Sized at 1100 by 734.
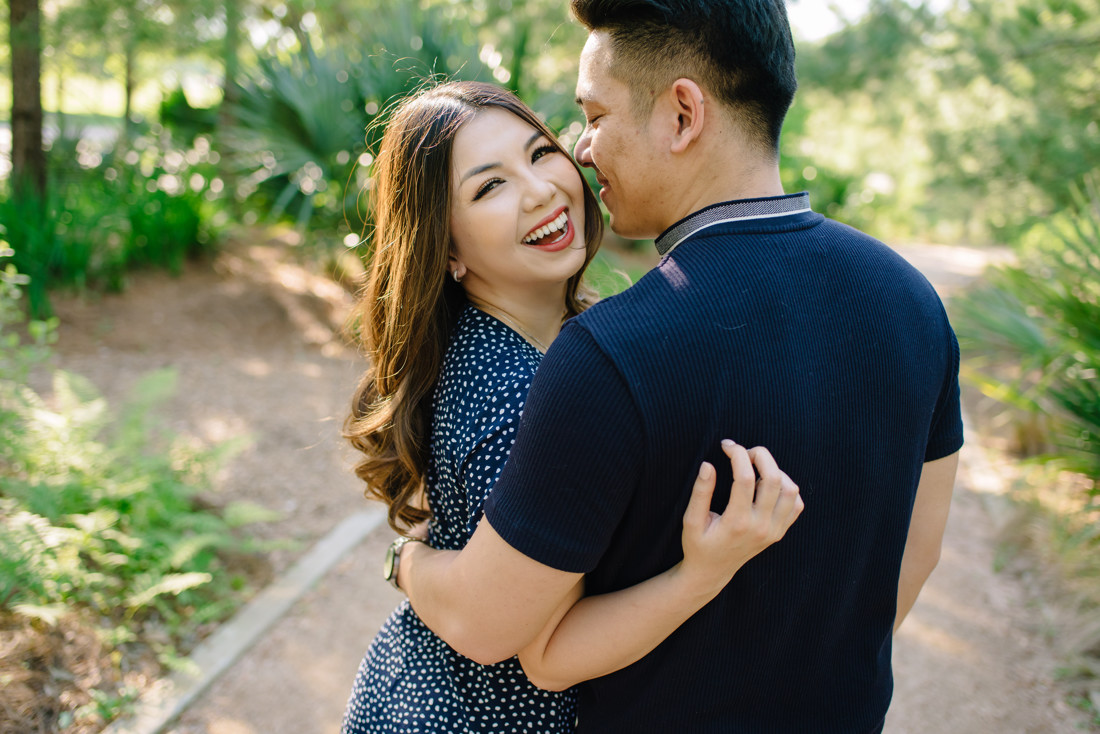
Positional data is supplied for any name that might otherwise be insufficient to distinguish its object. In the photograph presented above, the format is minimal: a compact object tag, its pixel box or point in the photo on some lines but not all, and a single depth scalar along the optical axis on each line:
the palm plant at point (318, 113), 6.66
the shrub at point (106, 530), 3.00
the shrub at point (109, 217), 6.24
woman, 1.53
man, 1.06
